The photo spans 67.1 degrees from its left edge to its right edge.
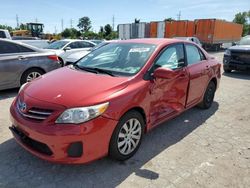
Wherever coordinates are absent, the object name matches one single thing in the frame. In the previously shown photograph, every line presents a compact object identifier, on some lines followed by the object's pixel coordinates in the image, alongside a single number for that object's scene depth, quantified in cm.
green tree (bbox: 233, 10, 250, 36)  6319
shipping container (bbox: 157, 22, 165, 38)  2157
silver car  474
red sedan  208
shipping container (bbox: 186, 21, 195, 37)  2043
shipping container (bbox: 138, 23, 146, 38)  2220
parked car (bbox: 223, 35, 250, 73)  755
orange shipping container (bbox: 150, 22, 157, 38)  2183
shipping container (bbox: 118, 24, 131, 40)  2288
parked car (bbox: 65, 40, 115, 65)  678
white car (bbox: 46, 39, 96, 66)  791
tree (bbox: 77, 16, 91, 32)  7397
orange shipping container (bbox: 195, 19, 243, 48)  1944
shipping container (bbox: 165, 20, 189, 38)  2076
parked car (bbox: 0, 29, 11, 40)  777
